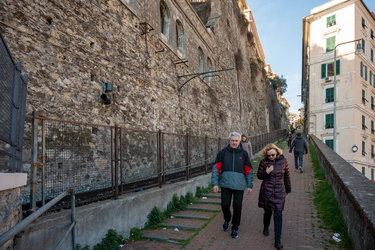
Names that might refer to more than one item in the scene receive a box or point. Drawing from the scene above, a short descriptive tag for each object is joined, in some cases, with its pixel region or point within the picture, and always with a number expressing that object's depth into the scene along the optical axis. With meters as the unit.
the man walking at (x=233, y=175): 4.49
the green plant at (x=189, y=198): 6.71
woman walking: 4.05
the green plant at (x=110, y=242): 4.04
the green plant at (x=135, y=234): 4.70
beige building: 26.23
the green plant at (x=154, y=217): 5.26
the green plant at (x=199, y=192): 7.39
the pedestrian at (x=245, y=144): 8.36
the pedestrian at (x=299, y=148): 10.31
